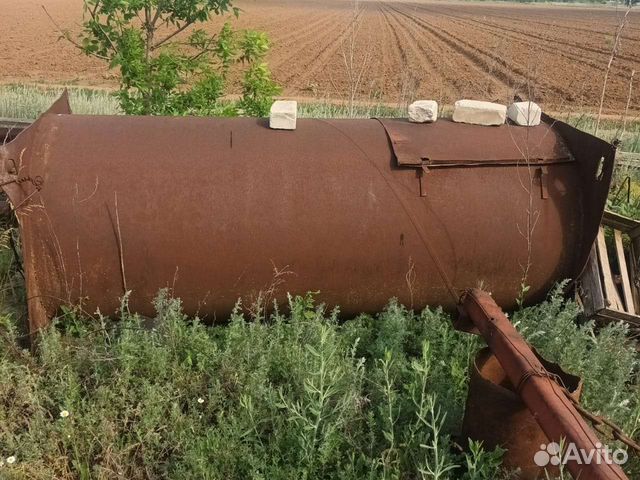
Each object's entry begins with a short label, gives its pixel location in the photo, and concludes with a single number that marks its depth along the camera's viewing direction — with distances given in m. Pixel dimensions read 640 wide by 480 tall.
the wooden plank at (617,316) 3.60
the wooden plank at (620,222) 4.19
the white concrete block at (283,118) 3.53
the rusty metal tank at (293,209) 3.23
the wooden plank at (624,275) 3.80
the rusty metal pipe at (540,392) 1.98
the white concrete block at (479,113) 3.71
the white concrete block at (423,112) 3.69
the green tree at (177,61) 5.42
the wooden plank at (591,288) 3.67
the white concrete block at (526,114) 3.76
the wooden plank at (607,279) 3.69
